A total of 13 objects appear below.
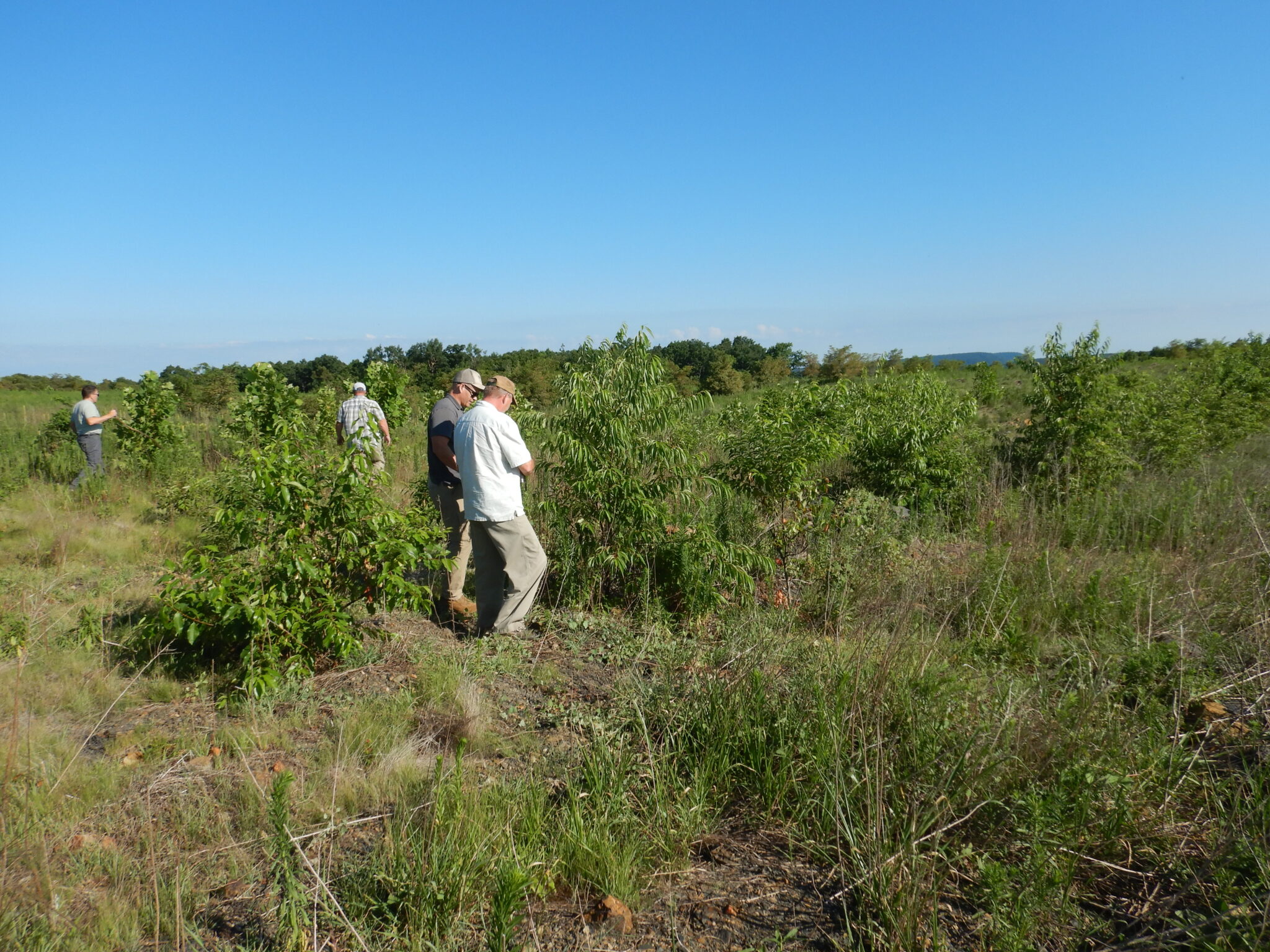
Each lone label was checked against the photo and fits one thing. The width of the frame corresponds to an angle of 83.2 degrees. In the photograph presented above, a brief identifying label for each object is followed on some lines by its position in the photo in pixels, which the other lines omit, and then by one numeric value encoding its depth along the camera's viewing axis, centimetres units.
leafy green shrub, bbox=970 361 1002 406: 2028
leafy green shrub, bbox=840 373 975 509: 888
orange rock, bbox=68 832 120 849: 275
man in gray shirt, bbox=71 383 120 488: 1012
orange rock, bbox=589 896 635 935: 246
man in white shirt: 495
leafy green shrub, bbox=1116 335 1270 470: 1018
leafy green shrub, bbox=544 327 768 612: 539
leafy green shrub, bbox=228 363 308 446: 1126
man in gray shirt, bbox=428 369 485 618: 590
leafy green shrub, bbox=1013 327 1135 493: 898
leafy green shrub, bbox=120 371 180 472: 1075
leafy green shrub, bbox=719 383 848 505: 652
